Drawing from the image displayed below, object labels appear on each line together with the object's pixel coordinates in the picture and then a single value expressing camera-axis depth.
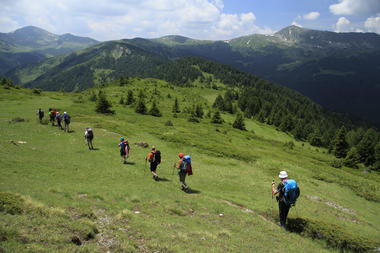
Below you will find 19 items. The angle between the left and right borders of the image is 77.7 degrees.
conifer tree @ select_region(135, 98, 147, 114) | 105.31
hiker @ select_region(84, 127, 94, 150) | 32.41
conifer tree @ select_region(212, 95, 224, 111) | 183.38
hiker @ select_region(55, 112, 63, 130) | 42.11
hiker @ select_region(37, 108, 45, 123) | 45.22
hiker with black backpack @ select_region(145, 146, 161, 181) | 23.75
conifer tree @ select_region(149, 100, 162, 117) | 108.00
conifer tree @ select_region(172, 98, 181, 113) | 135.88
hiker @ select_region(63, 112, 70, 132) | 40.17
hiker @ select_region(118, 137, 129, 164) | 28.66
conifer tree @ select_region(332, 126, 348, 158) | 115.94
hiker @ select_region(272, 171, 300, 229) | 15.55
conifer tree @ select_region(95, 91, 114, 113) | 80.56
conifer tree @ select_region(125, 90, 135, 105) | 119.42
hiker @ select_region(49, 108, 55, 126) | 44.44
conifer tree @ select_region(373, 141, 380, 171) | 103.07
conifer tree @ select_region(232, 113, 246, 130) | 131.50
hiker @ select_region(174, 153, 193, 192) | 21.50
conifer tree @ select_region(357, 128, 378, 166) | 111.25
